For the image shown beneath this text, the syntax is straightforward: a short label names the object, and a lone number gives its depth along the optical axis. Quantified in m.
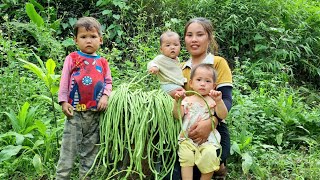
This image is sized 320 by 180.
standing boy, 2.26
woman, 2.27
